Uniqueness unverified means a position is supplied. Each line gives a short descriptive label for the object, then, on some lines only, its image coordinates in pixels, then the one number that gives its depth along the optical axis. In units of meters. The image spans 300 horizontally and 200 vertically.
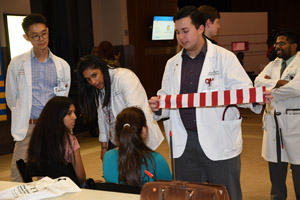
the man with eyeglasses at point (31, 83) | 3.62
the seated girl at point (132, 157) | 2.57
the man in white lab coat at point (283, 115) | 3.60
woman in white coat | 3.24
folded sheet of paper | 2.10
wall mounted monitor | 9.88
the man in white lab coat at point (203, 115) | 2.70
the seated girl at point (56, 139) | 2.88
